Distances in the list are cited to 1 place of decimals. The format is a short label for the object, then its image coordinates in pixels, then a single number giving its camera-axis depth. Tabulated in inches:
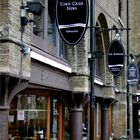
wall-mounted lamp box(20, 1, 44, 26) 374.9
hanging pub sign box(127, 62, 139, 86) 979.9
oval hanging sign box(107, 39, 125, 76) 744.3
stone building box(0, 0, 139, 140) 363.6
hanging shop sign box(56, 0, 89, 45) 412.2
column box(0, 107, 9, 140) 355.6
